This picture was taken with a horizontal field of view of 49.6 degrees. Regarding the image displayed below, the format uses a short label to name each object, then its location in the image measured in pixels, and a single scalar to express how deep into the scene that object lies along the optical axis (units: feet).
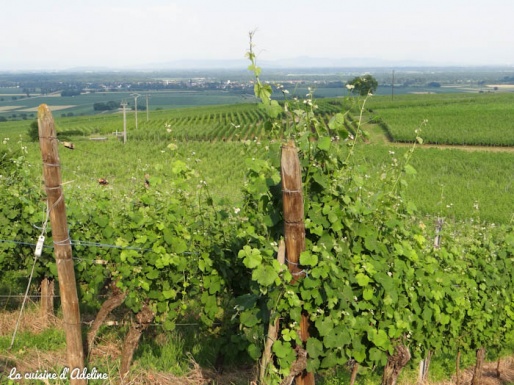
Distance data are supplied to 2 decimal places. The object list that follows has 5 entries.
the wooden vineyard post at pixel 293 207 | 12.46
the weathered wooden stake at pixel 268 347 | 13.76
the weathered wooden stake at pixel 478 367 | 23.98
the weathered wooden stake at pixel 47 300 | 23.94
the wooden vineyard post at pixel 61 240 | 15.74
